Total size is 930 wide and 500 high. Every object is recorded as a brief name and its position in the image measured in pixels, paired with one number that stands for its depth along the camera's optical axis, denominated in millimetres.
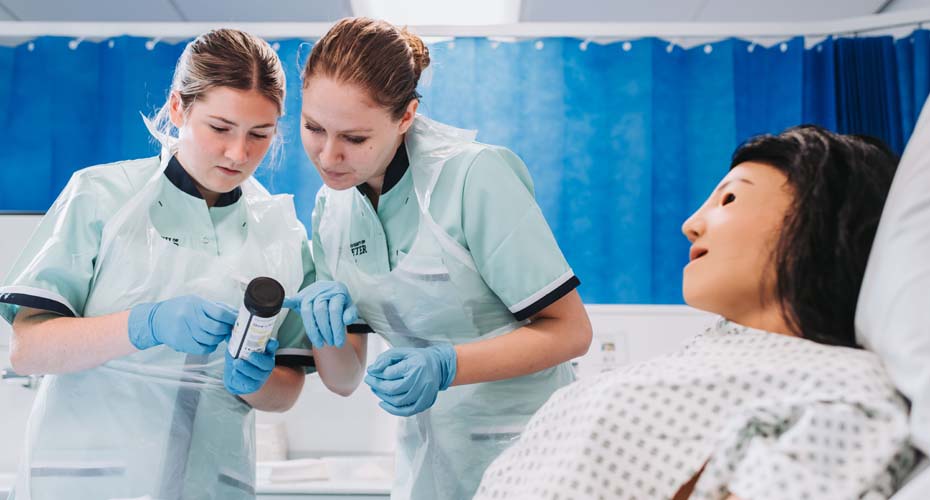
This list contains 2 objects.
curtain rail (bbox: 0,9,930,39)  2406
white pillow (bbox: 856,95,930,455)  693
